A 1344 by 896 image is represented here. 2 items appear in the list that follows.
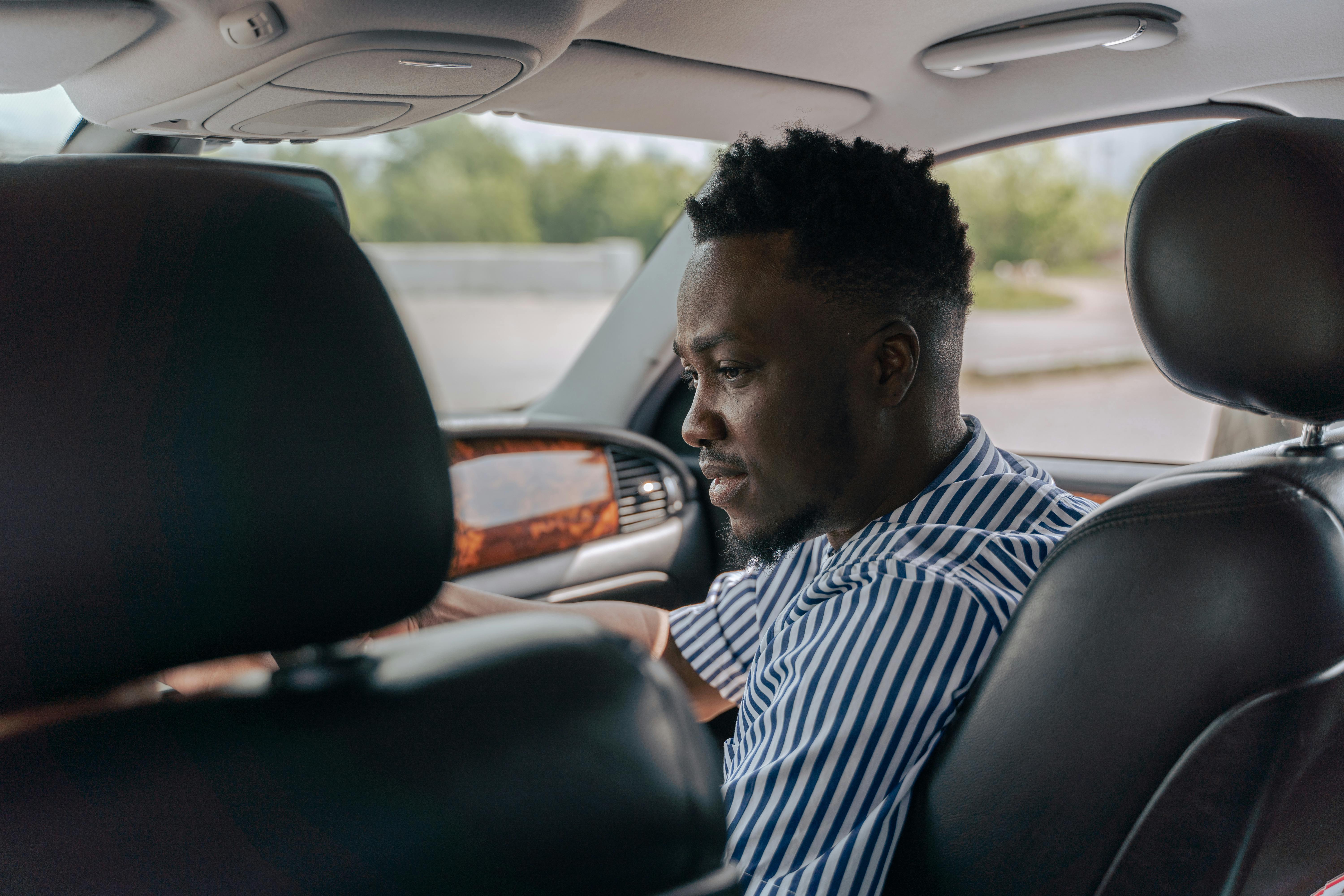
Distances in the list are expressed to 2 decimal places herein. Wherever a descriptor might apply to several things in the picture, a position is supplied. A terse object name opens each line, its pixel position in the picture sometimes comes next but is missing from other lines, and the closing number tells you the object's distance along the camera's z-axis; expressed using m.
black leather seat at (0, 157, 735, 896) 0.64
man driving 1.16
